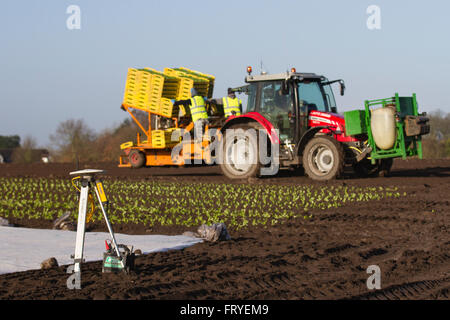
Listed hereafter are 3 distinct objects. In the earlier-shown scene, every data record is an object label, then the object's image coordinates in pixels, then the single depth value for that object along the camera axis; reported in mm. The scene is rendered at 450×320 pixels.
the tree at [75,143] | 36406
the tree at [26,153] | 48938
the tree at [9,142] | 87312
